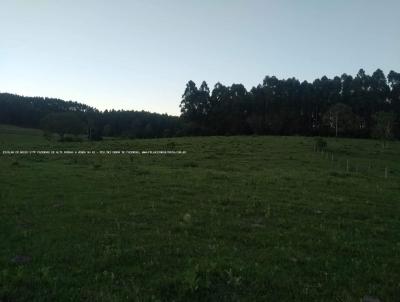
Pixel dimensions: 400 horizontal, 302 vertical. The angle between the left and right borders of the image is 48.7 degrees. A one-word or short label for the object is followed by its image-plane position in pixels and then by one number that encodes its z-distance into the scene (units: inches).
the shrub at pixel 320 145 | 2444.6
